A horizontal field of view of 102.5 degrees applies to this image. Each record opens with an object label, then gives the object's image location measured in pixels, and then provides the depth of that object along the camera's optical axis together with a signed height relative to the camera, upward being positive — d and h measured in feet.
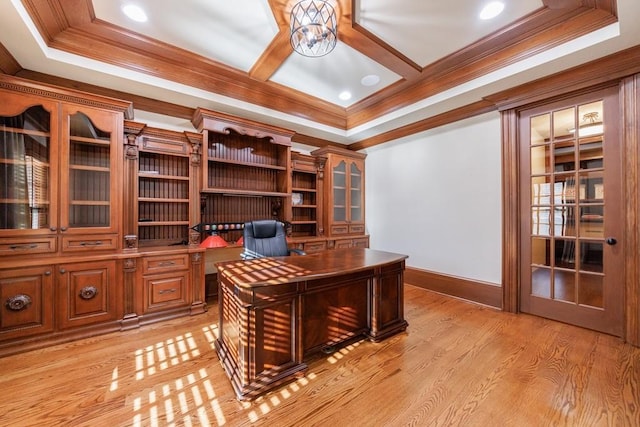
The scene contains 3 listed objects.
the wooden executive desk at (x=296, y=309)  5.54 -2.45
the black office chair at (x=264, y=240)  9.27 -0.97
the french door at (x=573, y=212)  8.07 +0.04
